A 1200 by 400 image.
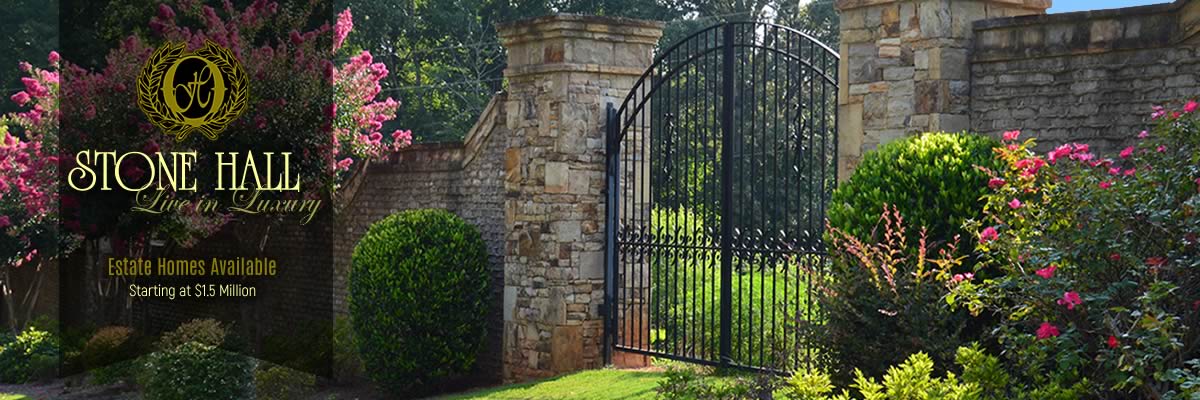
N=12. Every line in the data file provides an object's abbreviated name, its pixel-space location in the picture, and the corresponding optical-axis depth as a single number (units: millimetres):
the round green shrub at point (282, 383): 11250
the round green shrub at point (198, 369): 10789
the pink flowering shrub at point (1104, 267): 5555
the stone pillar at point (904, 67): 8109
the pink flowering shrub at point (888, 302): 6836
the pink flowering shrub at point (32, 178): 13781
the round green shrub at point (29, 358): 14852
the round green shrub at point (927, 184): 7285
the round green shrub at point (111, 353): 13633
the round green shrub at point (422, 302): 11133
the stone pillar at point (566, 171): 10711
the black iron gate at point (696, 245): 9188
